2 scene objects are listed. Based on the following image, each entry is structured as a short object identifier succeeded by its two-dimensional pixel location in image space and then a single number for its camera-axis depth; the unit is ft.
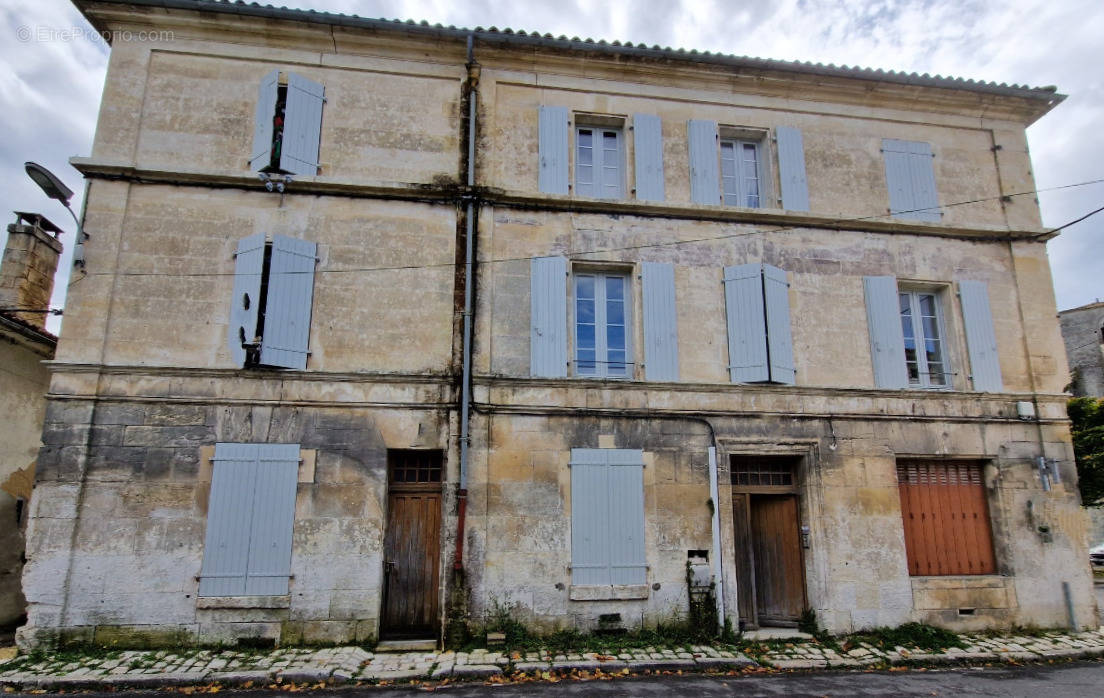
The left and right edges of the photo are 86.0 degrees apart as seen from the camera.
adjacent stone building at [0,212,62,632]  25.12
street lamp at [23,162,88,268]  22.66
